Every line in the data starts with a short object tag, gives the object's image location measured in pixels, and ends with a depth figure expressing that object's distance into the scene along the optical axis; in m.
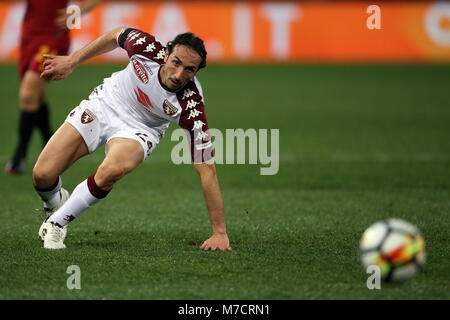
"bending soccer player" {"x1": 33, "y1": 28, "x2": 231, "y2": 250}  9.48
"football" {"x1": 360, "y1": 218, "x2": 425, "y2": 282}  7.98
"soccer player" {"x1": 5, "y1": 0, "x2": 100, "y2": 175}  16.20
